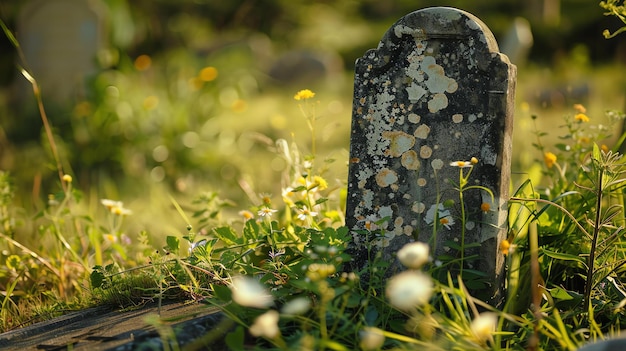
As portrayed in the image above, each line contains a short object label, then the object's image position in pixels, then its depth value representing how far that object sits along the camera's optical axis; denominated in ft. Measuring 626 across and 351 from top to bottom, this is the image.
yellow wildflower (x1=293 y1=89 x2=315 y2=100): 8.83
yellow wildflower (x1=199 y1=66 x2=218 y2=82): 19.95
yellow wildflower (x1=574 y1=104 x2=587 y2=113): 9.65
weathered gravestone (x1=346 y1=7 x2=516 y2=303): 7.44
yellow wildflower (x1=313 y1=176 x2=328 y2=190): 8.46
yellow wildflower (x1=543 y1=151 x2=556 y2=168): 9.80
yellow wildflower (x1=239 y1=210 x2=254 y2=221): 8.97
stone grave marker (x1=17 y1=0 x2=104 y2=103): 23.39
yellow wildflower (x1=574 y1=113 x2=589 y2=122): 9.46
